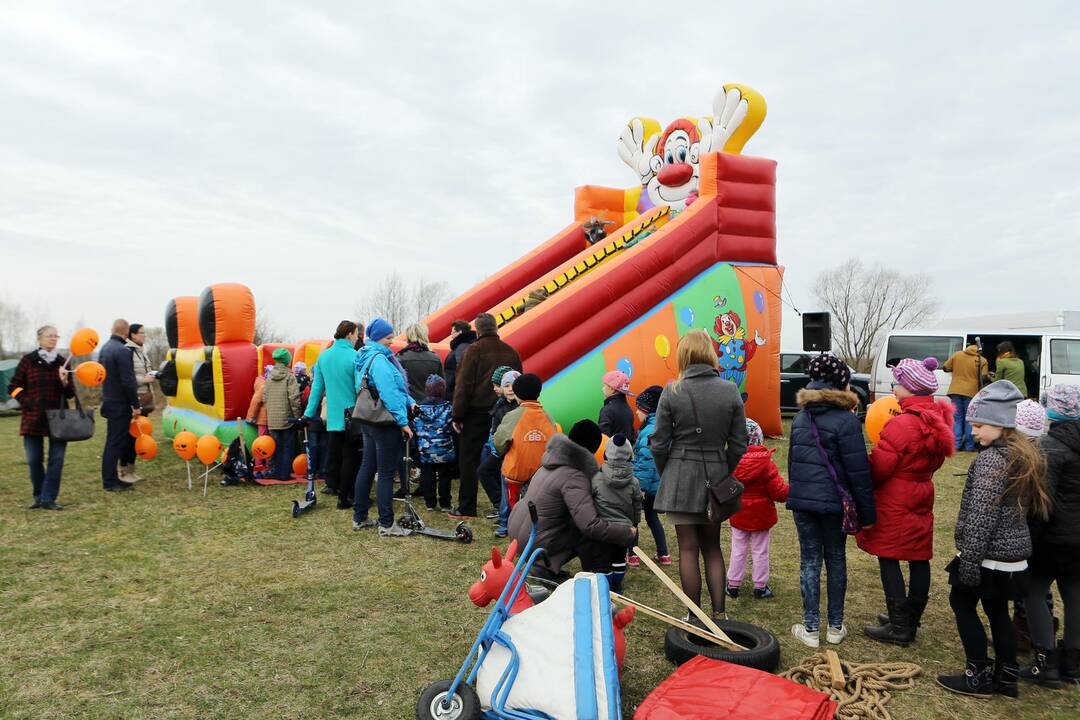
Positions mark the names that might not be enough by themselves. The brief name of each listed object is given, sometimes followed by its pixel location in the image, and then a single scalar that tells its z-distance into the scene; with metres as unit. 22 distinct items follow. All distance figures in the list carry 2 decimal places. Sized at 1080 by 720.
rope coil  2.84
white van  10.28
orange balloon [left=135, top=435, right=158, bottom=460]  7.27
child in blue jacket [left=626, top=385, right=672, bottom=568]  4.62
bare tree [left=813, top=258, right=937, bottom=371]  38.50
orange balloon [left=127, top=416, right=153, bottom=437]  7.36
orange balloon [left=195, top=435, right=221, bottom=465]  6.89
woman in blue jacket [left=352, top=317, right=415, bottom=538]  5.11
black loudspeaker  11.30
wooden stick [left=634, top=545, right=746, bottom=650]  3.15
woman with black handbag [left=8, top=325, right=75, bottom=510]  5.93
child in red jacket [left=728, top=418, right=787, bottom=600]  4.06
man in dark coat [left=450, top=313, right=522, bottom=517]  5.80
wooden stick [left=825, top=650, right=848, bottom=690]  2.97
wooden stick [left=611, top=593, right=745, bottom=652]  3.07
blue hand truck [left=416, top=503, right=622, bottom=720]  2.46
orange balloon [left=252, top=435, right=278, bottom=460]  7.17
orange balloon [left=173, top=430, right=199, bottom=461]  6.88
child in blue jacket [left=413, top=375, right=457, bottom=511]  6.11
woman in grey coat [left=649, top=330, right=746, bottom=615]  3.53
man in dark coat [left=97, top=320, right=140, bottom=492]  6.68
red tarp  2.53
